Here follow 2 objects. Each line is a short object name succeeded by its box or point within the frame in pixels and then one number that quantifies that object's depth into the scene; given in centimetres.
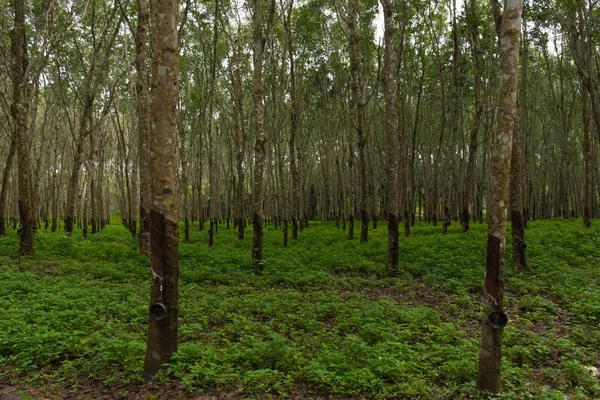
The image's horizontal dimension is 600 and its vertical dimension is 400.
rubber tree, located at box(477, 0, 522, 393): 376
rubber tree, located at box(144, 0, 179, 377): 401
